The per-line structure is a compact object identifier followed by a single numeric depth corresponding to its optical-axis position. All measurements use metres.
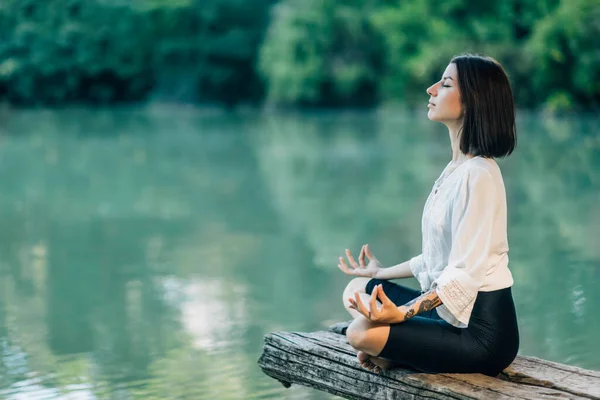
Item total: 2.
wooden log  4.55
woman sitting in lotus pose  4.57
